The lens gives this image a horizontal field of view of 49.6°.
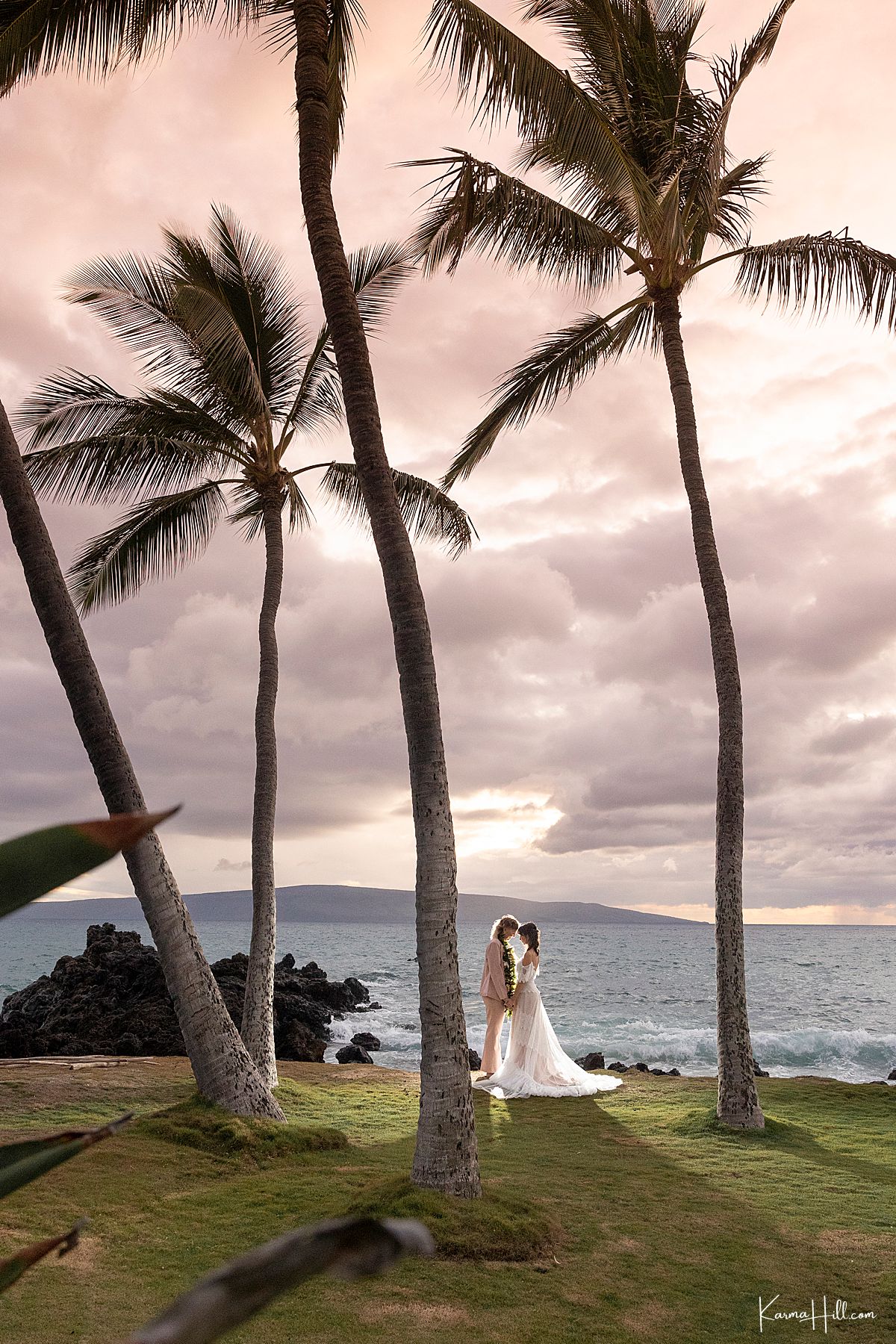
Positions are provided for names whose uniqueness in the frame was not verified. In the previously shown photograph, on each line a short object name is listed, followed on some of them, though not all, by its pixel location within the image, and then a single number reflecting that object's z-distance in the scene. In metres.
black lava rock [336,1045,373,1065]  19.17
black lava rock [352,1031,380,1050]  22.69
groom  13.34
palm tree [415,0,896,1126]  9.74
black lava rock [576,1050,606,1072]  16.44
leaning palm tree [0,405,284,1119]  8.52
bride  12.48
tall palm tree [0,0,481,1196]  6.86
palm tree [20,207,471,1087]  12.05
